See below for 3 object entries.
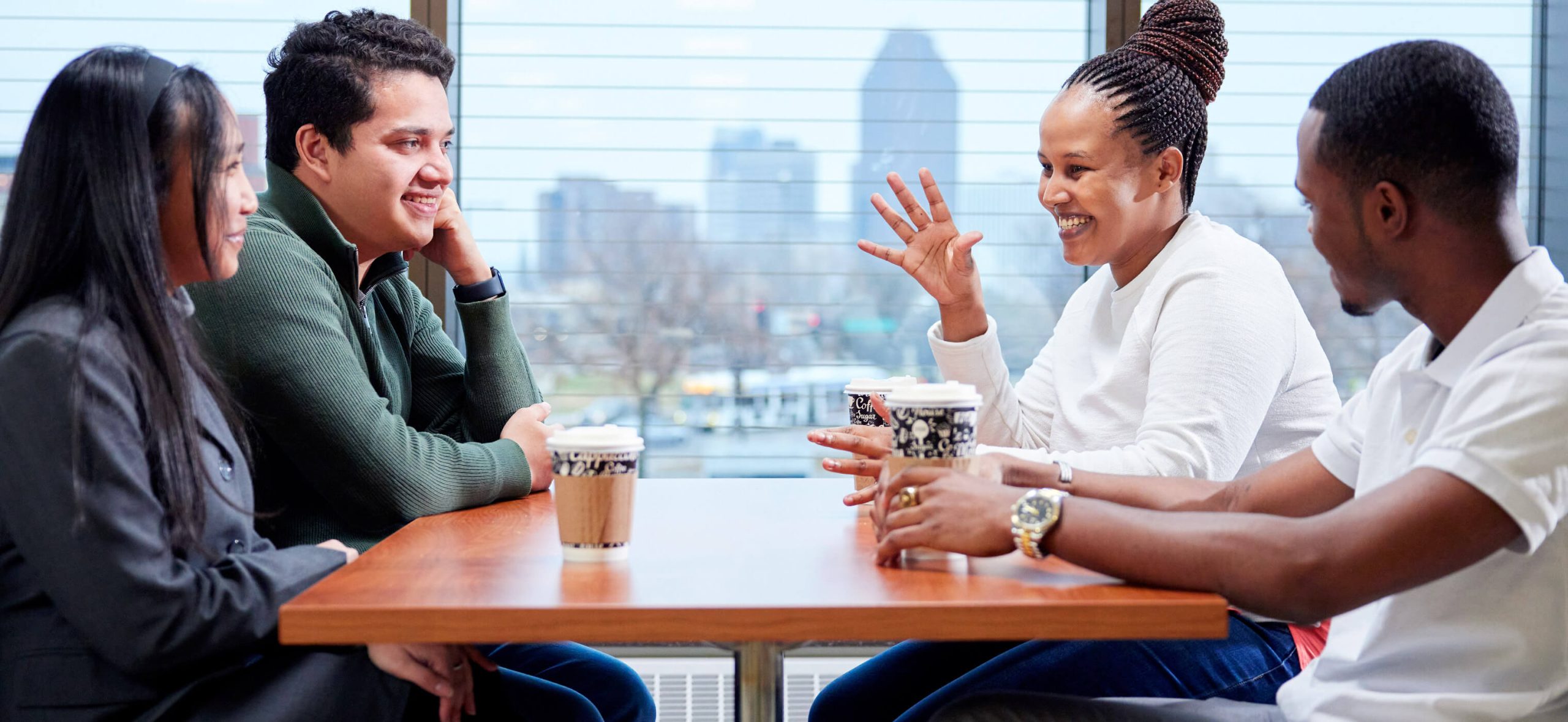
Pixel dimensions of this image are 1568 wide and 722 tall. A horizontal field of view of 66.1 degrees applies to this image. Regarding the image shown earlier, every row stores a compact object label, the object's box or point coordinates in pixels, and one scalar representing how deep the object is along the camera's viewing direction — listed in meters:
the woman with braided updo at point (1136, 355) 1.43
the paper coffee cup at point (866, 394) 1.60
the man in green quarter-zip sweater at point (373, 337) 1.45
